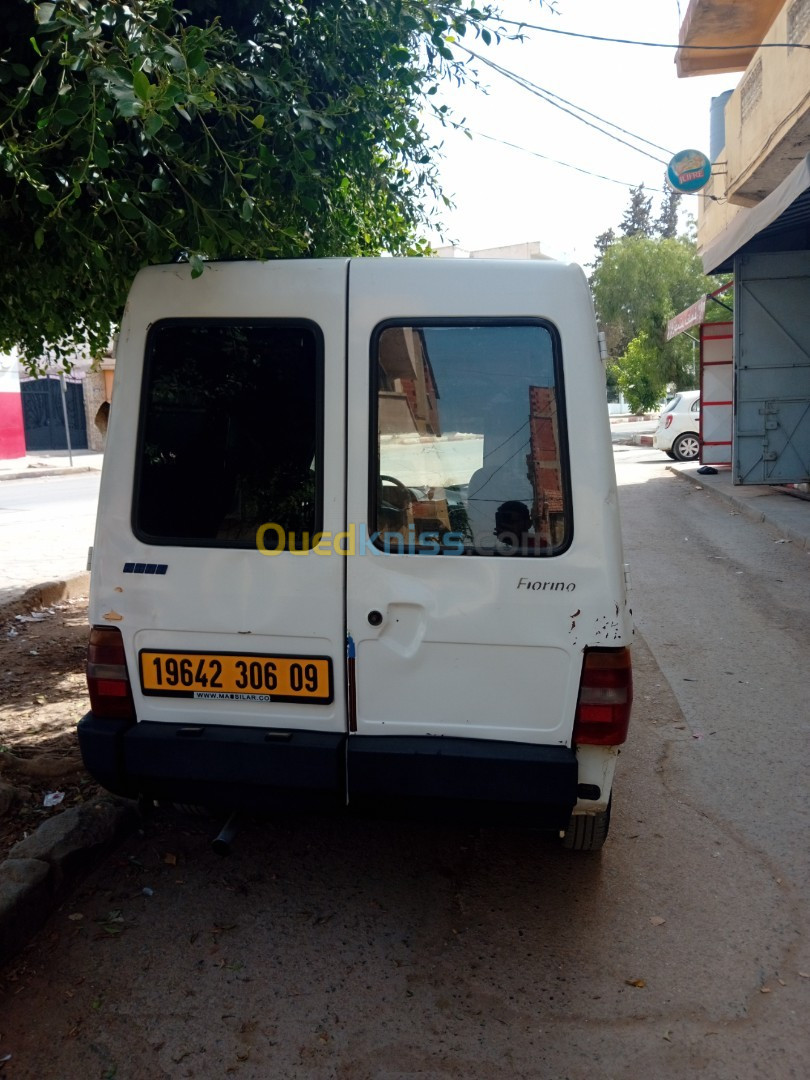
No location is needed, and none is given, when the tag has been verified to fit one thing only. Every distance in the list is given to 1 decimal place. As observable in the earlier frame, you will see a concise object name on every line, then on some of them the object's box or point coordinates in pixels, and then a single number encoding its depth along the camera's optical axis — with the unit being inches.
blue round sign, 665.6
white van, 111.3
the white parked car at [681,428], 877.2
